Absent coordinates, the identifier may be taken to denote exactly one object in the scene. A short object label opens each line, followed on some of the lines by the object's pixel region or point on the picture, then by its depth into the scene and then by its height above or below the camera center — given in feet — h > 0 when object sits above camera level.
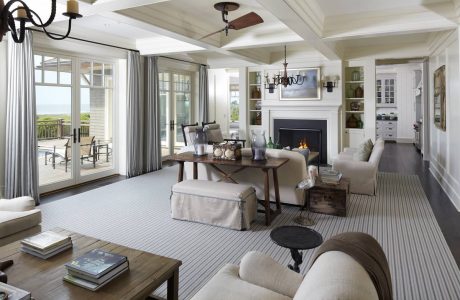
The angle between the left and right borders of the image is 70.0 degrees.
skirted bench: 12.08 -2.49
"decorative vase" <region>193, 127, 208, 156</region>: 15.14 -0.32
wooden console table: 12.78 -1.10
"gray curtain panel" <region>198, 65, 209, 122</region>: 29.01 +3.92
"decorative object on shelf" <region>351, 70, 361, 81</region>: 26.43 +4.98
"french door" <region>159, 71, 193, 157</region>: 26.81 +2.72
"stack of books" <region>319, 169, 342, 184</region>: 14.32 -1.75
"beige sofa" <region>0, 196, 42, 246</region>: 8.73 -2.20
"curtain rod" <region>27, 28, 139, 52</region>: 15.87 +5.58
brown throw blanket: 4.00 -1.57
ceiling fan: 12.54 +4.58
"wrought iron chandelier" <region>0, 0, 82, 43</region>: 6.75 +2.61
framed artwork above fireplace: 25.71 +4.01
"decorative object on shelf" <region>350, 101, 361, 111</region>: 26.71 +2.54
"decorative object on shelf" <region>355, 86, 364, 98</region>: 26.02 +3.55
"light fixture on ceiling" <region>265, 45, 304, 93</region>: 25.11 +4.47
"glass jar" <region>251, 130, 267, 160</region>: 13.71 -0.40
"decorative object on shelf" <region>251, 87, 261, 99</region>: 29.55 +4.03
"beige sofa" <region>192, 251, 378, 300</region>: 3.37 -2.26
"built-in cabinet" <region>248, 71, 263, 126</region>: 29.45 +3.56
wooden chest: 13.62 -2.59
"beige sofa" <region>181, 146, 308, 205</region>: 14.02 -1.71
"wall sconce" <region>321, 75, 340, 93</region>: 25.22 +4.24
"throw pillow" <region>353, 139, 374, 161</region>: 17.58 -0.83
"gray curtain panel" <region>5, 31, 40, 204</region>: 14.89 +0.94
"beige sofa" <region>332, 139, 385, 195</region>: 16.48 -1.75
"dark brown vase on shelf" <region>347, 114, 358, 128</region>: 26.51 +1.21
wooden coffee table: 5.57 -2.55
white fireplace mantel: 25.63 +1.91
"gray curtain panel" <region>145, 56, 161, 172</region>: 22.81 +1.57
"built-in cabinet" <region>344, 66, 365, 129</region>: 26.22 +3.12
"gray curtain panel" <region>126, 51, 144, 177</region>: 21.39 +1.72
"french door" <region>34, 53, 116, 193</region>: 17.39 +1.13
